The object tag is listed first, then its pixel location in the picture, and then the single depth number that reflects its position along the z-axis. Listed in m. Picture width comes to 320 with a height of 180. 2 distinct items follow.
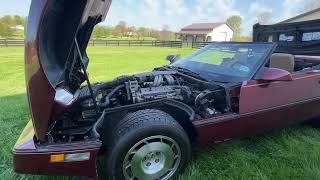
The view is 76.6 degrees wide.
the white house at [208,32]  43.57
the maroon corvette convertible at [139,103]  1.69
